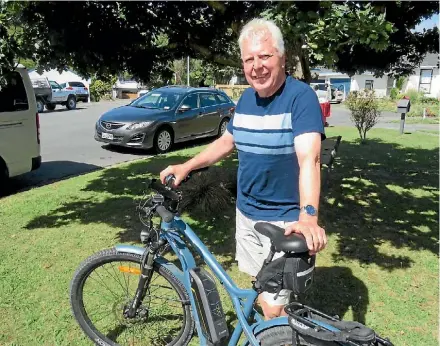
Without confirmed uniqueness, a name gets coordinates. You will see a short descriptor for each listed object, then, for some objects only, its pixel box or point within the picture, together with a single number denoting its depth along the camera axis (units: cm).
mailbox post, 1494
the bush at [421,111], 2438
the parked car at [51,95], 2277
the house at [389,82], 4120
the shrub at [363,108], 1241
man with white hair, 196
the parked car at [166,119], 1077
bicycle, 180
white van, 665
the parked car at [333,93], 3583
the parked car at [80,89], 2741
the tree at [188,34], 317
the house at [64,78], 3656
